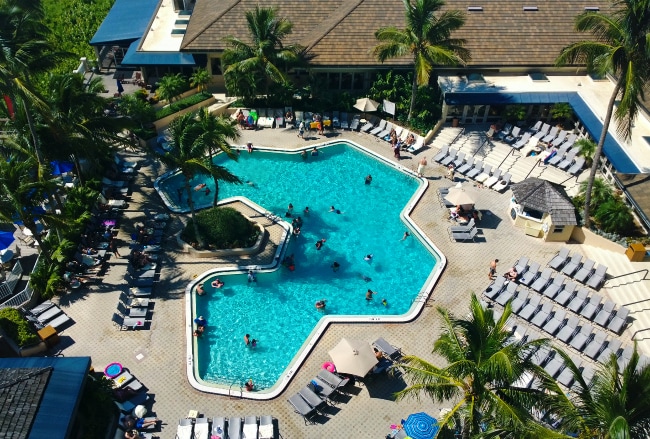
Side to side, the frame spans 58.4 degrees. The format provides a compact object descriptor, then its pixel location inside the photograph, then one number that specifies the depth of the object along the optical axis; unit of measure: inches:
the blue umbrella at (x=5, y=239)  1199.7
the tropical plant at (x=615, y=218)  1320.1
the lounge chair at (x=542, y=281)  1241.4
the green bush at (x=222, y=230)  1311.5
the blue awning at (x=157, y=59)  1752.0
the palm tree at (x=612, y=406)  617.3
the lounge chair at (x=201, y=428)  960.3
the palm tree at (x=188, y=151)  1185.4
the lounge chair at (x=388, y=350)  1103.0
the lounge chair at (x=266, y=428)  966.7
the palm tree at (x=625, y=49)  1096.2
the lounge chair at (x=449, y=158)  1596.9
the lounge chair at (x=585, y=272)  1263.5
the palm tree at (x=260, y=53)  1608.0
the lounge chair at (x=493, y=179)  1531.7
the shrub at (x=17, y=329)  1065.5
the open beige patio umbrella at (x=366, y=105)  1713.8
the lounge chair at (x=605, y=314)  1166.3
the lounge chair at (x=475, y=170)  1555.1
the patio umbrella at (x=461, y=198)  1407.5
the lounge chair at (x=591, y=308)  1181.1
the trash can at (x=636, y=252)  1258.0
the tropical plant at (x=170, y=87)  1705.2
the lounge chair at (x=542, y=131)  1653.5
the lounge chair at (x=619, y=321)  1156.5
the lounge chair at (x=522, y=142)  1642.5
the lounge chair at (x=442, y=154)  1606.8
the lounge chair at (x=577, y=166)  1544.0
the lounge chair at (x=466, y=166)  1568.7
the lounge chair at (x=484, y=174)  1542.8
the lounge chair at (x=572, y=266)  1280.3
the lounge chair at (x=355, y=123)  1728.6
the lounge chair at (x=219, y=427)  967.6
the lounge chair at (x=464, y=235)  1369.3
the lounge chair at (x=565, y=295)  1212.5
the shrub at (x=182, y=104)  1681.8
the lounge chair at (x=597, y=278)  1247.6
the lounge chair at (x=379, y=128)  1716.3
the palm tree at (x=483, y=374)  695.1
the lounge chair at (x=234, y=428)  963.3
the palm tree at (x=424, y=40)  1510.8
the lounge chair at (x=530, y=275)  1254.9
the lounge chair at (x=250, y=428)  965.2
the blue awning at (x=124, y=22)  1852.9
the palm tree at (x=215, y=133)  1208.8
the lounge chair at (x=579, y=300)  1194.6
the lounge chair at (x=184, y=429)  959.6
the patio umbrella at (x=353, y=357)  1034.7
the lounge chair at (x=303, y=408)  1002.8
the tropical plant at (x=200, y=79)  1748.3
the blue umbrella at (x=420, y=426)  948.6
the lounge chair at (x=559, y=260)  1294.3
